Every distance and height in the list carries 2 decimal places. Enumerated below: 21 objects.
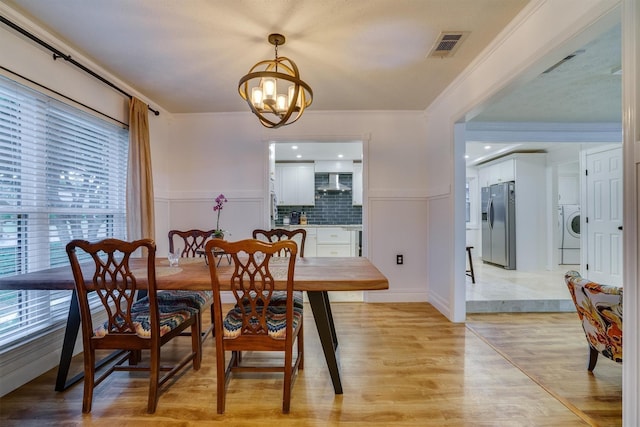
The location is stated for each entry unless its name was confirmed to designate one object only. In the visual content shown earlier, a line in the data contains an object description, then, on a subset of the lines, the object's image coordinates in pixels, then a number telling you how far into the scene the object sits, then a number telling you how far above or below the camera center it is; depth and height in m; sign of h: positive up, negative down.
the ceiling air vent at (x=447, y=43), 2.01 +1.26
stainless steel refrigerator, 5.20 -0.19
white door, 3.94 -0.03
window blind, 1.81 +0.17
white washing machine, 5.49 -0.40
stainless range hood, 5.95 +0.59
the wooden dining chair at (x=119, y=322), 1.52 -0.61
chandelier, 1.76 +0.79
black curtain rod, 1.74 +1.13
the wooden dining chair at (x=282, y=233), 2.62 -0.17
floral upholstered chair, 1.66 -0.59
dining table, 1.59 -0.38
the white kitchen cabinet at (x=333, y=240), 5.35 -0.47
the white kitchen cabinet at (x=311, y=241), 5.34 -0.49
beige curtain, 2.72 +0.34
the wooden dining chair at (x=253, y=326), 1.52 -0.62
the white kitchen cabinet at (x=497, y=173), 5.32 +0.84
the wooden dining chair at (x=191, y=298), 2.02 -0.60
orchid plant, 1.94 +0.05
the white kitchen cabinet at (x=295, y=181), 5.94 +0.69
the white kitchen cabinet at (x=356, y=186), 5.95 +0.59
